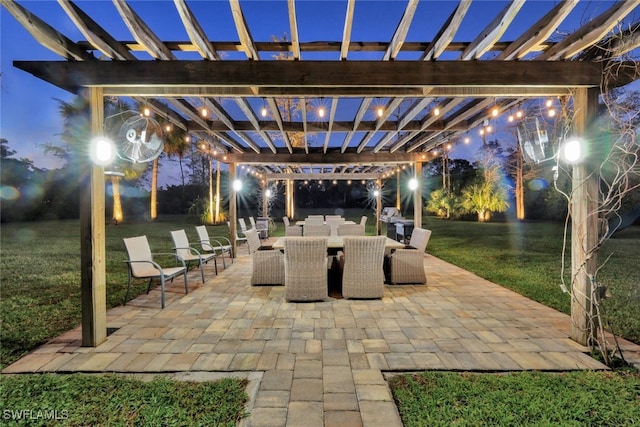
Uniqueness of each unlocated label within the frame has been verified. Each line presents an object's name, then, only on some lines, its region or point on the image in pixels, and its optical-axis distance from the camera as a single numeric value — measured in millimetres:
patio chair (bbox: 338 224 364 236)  7363
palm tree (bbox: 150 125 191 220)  16188
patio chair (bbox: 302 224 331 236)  7160
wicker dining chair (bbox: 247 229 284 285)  5113
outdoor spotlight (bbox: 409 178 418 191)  8547
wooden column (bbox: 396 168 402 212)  13352
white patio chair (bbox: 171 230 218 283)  5288
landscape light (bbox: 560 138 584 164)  2938
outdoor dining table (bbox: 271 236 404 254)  4882
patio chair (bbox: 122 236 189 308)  4090
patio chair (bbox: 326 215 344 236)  10852
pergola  2510
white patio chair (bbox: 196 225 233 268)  6367
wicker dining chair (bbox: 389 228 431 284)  5168
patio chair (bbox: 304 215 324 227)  9747
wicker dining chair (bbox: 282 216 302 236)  8148
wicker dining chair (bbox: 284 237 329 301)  4121
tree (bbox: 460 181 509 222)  18344
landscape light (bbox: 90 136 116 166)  2936
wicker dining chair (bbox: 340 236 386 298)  4234
